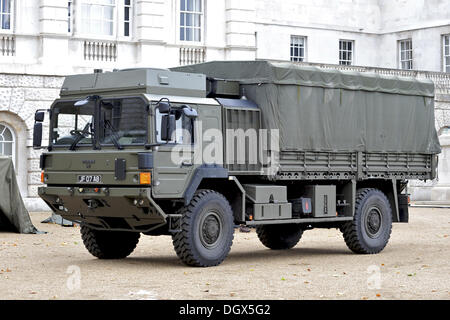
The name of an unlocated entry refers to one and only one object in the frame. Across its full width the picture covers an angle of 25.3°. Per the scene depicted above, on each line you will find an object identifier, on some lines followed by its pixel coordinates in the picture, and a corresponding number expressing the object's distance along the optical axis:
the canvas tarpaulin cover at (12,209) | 23.61
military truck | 15.43
